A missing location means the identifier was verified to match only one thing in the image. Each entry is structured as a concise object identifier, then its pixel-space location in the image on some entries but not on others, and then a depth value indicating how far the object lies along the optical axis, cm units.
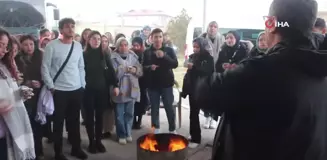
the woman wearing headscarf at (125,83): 449
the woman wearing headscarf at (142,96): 497
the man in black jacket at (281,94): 114
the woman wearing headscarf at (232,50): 450
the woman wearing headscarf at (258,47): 389
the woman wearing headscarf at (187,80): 381
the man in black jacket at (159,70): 451
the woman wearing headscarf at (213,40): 532
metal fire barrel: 256
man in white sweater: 362
